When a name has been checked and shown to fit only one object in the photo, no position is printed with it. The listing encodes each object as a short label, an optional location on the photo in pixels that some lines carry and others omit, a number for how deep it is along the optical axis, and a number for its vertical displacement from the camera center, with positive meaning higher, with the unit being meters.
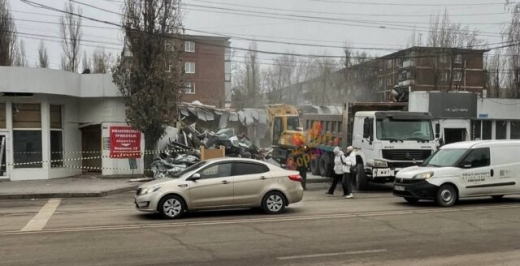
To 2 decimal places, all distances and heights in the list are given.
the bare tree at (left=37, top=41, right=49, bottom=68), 52.06 +6.48
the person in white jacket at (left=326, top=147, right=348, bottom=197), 16.16 -1.54
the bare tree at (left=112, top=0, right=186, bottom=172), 21.42 +2.17
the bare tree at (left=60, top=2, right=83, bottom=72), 50.00 +7.74
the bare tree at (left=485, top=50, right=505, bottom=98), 50.90 +4.73
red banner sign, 22.73 -1.05
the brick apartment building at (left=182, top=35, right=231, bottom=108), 67.88 +6.87
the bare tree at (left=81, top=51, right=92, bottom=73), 53.16 +5.95
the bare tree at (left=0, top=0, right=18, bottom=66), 35.56 +6.19
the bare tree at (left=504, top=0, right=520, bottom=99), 29.77 +4.76
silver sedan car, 11.46 -1.63
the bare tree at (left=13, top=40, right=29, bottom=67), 41.59 +5.38
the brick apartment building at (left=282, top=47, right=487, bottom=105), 46.81 +4.28
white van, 13.13 -1.47
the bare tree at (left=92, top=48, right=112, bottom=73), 54.16 +6.38
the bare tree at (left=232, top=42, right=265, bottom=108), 59.19 +4.52
